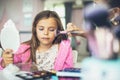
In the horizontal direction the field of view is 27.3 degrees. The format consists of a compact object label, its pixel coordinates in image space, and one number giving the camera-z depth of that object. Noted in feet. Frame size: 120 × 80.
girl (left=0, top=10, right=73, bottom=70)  4.71
